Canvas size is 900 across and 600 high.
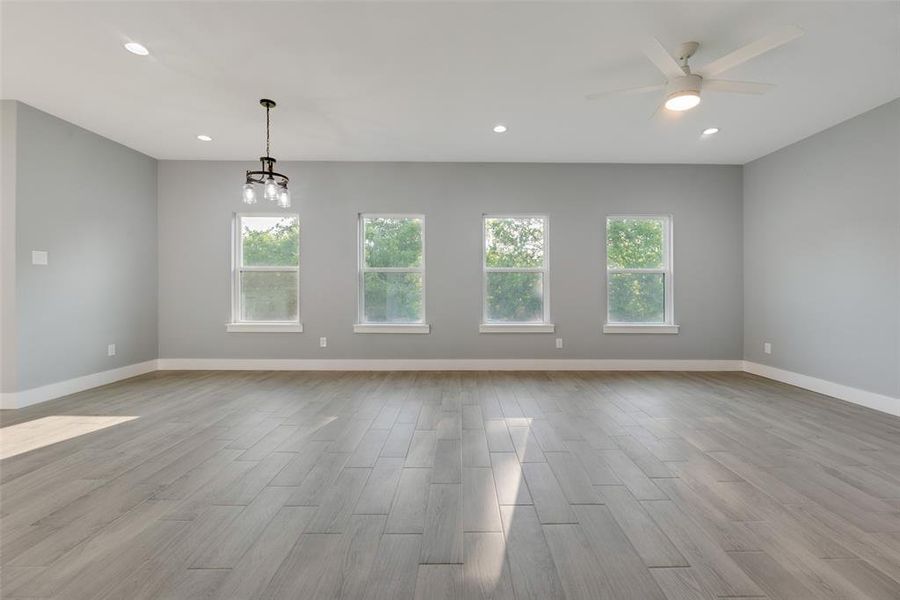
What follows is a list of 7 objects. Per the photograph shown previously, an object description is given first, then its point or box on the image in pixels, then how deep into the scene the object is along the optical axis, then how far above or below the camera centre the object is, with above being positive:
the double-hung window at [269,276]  5.54 +0.32
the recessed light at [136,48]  2.85 +1.81
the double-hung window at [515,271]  5.55 +0.40
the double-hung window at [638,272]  5.55 +0.39
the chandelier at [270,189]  3.68 +1.01
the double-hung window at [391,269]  5.55 +0.42
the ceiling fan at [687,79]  2.55 +1.54
